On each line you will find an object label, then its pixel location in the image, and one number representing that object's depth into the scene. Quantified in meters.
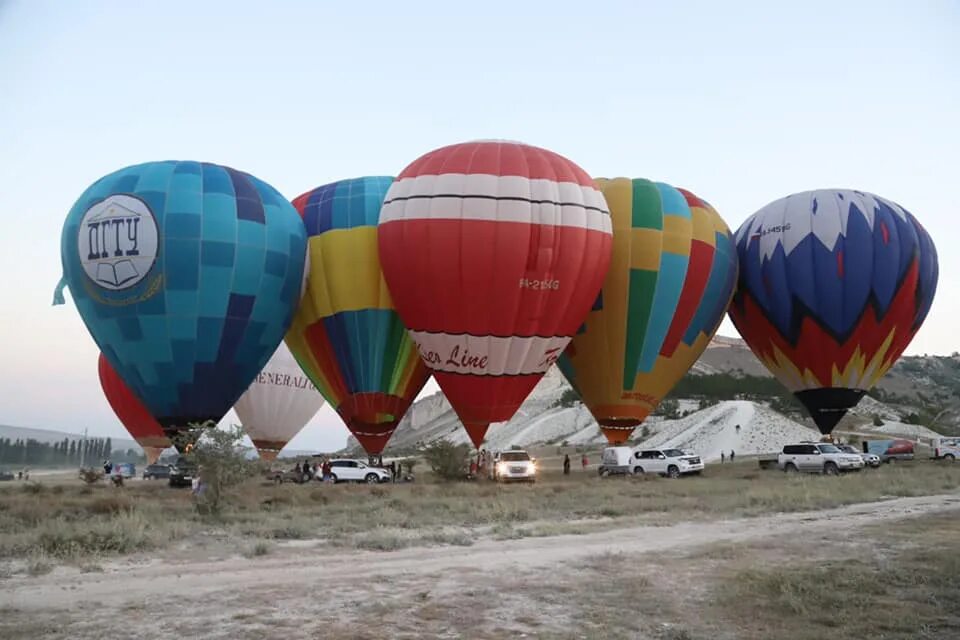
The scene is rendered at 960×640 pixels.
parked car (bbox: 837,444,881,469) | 32.69
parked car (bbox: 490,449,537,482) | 28.70
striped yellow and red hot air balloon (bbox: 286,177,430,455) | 28.84
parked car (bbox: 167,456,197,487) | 30.13
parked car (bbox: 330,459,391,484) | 30.73
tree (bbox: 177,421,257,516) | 19.36
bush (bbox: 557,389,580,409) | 100.94
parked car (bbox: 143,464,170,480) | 39.97
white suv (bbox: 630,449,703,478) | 31.66
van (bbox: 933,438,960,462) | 38.72
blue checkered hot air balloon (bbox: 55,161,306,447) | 25.08
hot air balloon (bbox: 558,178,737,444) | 29.33
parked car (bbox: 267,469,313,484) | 32.93
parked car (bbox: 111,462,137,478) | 46.69
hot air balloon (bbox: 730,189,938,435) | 31.00
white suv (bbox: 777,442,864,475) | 30.66
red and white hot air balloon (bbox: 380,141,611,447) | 25.02
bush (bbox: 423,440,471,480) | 30.58
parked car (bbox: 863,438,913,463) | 39.41
